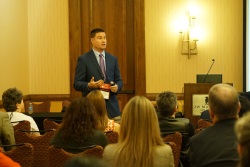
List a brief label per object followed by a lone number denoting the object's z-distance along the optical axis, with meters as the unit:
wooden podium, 6.64
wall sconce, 8.82
